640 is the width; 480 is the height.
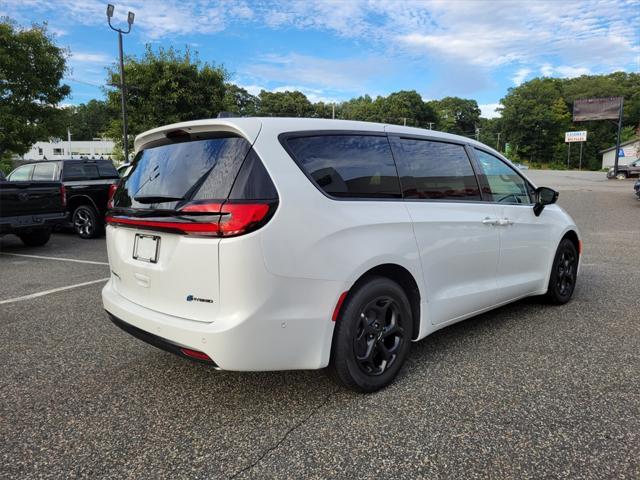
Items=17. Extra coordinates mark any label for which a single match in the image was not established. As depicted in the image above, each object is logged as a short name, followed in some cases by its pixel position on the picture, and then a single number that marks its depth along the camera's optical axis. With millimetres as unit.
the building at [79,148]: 79644
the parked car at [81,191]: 10180
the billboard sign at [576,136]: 75438
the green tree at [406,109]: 96125
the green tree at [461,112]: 132000
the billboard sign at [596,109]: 57875
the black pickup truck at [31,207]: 7887
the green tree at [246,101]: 92688
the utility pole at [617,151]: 36688
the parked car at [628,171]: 35500
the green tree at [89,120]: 105850
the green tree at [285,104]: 77812
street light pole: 15727
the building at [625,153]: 56172
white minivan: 2455
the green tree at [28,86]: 17375
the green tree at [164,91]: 19750
